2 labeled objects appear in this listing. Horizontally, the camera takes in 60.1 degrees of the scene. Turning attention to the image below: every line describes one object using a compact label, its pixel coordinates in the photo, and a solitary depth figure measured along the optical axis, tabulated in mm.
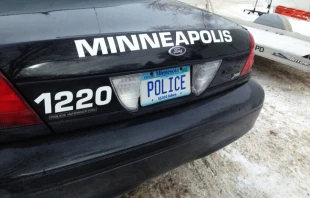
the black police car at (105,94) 1027
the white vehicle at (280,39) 3637
